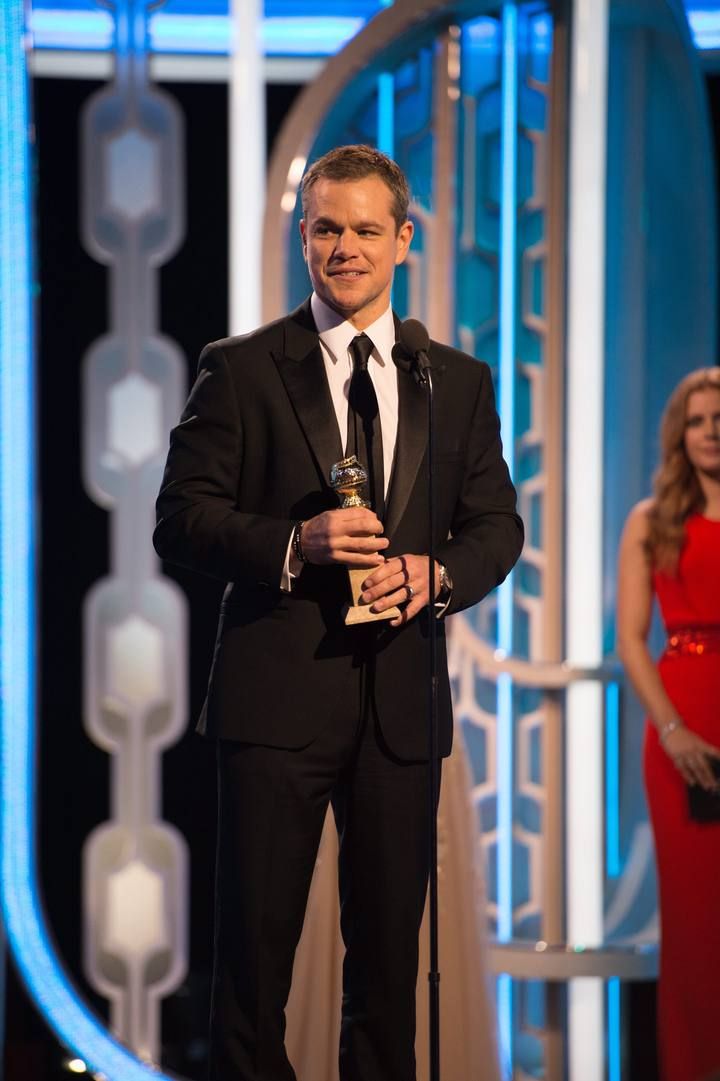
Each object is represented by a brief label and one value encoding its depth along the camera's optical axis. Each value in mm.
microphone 11035
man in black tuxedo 11019
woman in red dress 12333
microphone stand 10977
